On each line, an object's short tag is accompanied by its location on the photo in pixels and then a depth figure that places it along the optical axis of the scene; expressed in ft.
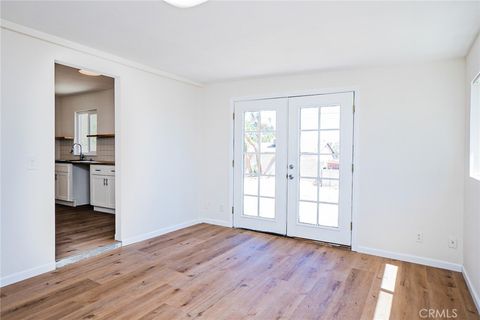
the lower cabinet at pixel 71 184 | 18.88
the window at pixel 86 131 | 20.97
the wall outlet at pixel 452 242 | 10.27
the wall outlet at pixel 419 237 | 10.83
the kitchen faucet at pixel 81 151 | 20.86
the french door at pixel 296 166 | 12.41
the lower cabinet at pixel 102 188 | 17.07
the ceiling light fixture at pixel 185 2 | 6.26
